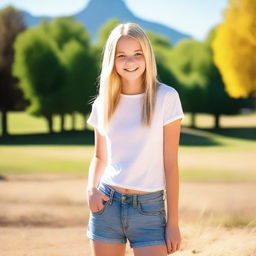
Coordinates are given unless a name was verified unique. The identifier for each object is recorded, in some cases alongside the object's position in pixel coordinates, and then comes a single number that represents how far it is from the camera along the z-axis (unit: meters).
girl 2.56
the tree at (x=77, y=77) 28.75
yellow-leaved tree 24.39
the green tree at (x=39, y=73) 28.52
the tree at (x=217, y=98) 34.19
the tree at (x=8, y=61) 30.30
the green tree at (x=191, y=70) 34.16
